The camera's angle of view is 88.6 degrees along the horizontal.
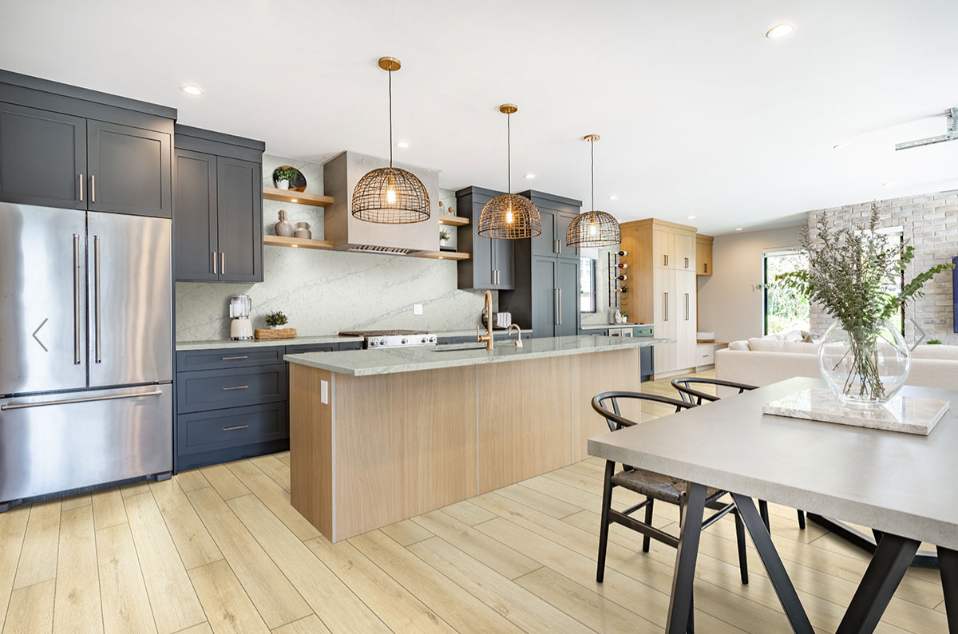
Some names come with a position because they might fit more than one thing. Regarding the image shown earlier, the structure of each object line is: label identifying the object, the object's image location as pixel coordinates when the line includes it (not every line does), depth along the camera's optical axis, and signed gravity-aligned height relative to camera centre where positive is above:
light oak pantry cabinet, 7.84 +0.44
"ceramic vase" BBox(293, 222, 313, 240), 4.52 +0.78
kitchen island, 2.46 -0.65
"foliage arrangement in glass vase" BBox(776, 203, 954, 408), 1.63 -0.01
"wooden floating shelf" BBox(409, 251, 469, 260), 5.26 +0.65
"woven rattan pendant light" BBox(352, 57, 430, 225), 2.87 +0.75
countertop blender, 4.14 -0.02
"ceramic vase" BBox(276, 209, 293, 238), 4.41 +0.80
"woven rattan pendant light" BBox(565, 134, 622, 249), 3.90 +0.67
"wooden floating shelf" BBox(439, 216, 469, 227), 5.48 +1.06
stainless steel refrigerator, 2.91 -0.21
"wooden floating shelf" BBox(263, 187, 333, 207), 4.30 +1.08
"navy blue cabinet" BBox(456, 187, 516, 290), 5.70 +0.72
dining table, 0.91 -0.35
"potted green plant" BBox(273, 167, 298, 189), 4.41 +1.26
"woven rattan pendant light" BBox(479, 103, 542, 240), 3.55 +0.74
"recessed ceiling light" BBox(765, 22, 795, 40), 2.50 +1.45
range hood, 4.46 +0.87
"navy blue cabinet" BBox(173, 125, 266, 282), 3.78 +0.88
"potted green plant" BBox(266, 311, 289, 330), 4.42 -0.04
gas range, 4.44 -0.22
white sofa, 3.80 -0.46
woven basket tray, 4.19 -0.15
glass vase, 1.63 -0.18
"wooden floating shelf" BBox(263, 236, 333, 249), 4.27 +0.65
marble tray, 1.42 -0.33
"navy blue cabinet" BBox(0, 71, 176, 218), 2.95 +1.08
